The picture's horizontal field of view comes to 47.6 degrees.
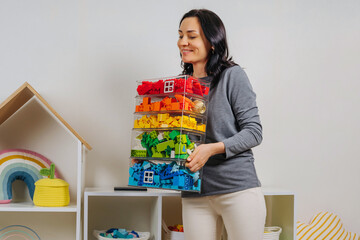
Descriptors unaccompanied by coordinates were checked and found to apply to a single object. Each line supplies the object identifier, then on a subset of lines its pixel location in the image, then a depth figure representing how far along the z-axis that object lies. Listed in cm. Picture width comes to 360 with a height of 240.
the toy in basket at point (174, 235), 171
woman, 121
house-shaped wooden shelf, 181
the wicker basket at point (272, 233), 179
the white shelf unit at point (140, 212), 185
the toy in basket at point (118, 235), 166
